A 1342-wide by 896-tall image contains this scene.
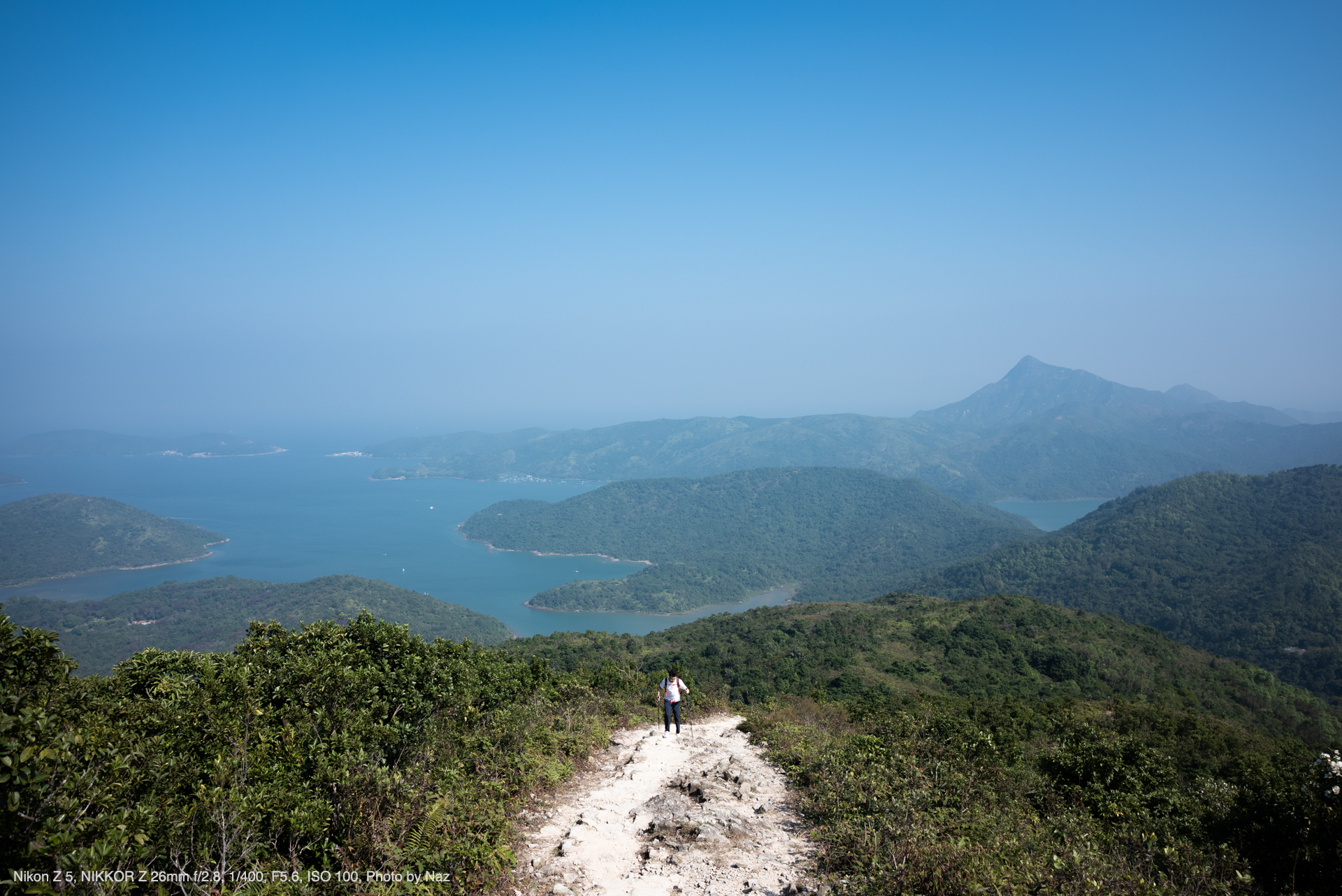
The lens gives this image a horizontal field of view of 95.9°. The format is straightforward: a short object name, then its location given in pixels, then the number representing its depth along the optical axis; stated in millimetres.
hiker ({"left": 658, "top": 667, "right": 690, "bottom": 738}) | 13359
